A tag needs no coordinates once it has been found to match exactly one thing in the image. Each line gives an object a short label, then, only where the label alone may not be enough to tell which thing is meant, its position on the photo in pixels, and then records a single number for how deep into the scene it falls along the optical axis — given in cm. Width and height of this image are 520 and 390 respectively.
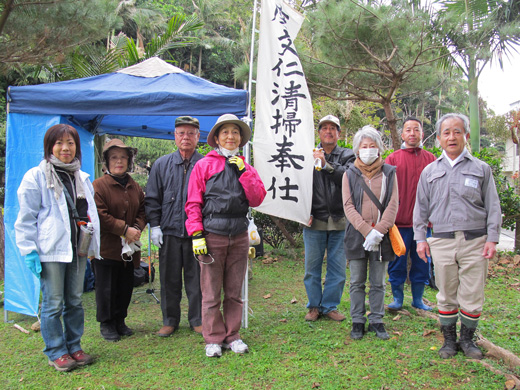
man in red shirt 404
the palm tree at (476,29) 531
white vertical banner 393
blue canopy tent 397
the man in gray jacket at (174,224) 375
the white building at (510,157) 2956
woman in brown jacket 365
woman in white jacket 294
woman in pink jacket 323
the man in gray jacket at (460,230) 293
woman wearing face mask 339
